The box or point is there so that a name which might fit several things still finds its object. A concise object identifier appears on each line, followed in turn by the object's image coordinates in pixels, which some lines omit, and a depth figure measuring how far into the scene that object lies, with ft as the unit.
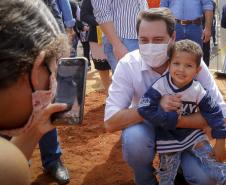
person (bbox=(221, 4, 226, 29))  15.40
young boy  6.62
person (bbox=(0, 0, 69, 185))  2.94
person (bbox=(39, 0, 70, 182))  8.42
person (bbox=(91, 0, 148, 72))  9.67
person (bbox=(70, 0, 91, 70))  18.46
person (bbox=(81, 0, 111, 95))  13.29
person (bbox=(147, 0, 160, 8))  12.89
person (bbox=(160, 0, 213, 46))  12.85
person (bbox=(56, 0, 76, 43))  10.36
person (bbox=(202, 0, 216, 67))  15.06
